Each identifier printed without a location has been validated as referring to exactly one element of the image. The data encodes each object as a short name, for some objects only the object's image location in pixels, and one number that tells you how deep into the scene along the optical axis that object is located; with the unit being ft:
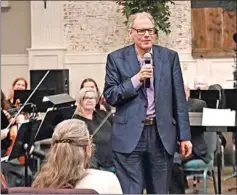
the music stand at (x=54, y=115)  31.04
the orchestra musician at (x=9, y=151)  32.16
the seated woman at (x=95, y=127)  32.43
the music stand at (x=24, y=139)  29.98
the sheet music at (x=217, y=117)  30.71
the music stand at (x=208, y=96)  38.97
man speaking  19.52
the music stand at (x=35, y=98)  38.50
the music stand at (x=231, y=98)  37.10
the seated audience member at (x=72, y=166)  15.16
